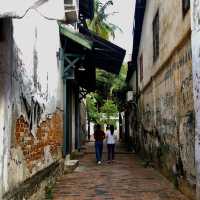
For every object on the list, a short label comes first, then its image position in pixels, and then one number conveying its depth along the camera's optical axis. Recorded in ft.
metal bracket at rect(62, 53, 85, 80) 46.75
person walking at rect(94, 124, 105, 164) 58.67
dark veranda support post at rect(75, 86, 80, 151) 74.38
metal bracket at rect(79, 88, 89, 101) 80.53
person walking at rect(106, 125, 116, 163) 60.90
